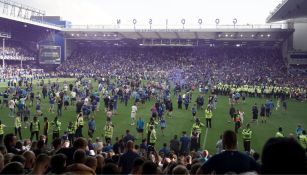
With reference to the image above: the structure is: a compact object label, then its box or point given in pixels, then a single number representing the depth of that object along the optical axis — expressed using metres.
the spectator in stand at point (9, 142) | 8.05
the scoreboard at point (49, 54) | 64.94
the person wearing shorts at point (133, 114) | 22.90
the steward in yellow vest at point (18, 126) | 18.23
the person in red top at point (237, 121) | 20.11
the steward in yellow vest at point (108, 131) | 16.97
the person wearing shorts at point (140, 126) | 19.05
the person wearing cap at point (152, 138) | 16.52
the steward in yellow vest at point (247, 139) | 16.19
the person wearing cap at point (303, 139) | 15.02
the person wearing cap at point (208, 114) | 21.56
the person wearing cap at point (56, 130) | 17.47
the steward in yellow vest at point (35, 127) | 17.65
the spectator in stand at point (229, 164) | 3.98
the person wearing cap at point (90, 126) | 18.53
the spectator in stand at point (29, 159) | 6.13
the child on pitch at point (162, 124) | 20.11
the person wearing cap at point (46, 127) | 17.13
